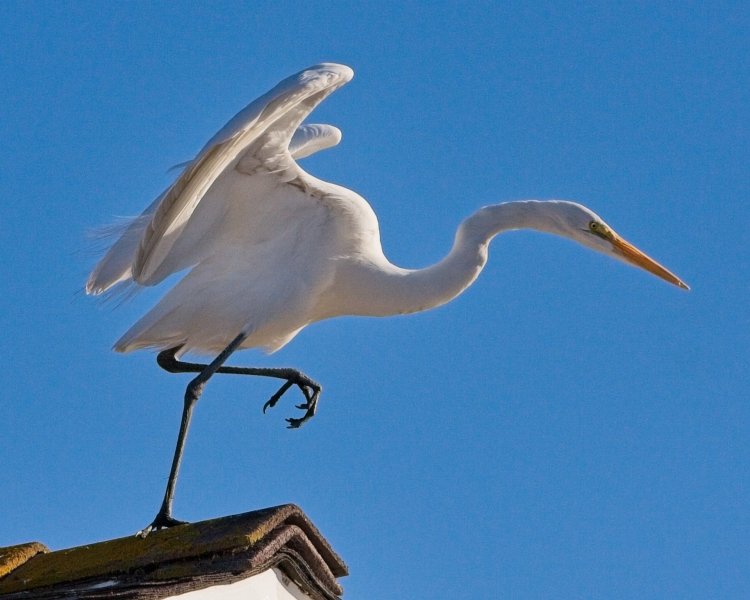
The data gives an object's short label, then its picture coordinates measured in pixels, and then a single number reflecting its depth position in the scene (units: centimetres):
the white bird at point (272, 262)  1523
